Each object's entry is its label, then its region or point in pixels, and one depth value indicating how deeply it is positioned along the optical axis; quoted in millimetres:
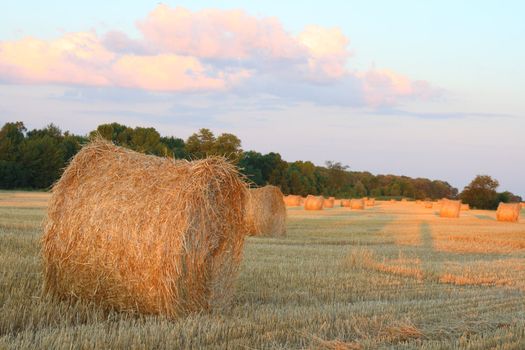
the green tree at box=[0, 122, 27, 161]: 55156
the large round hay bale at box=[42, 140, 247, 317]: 7227
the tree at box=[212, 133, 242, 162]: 65312
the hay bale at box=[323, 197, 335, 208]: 46250
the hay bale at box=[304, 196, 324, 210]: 38656
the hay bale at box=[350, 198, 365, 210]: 44312
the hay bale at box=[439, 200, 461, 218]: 36625
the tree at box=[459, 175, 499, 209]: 65325
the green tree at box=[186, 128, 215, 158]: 67125
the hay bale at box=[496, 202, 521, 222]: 34531
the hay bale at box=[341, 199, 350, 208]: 49150
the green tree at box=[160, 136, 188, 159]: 63847
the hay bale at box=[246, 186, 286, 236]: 20906
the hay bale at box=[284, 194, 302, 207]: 45031
